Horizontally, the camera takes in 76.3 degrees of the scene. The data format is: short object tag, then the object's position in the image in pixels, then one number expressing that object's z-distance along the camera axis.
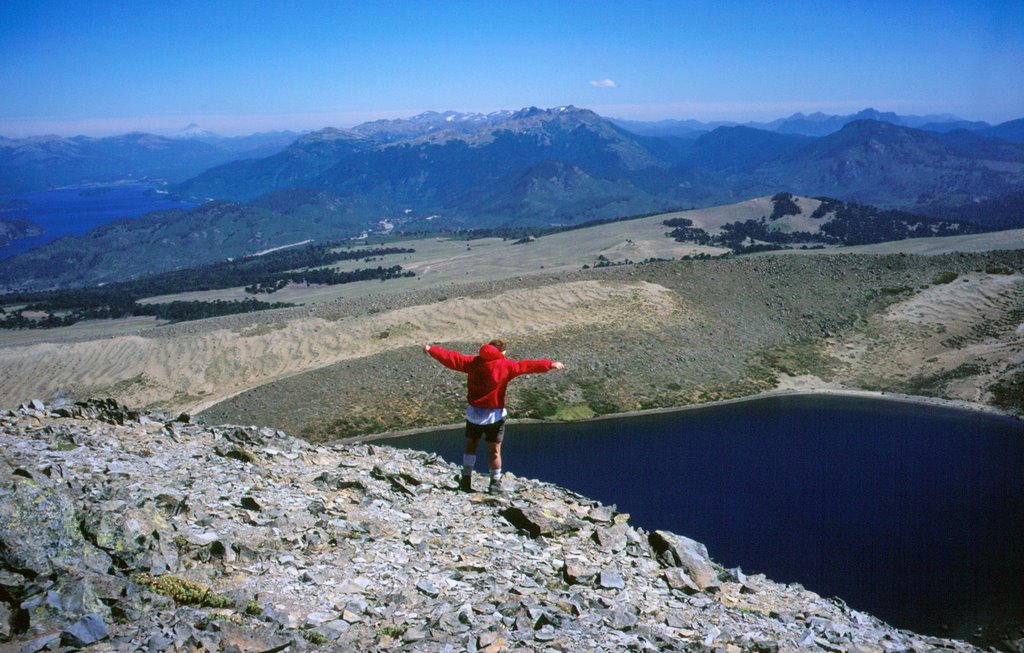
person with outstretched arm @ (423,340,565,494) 12.47
